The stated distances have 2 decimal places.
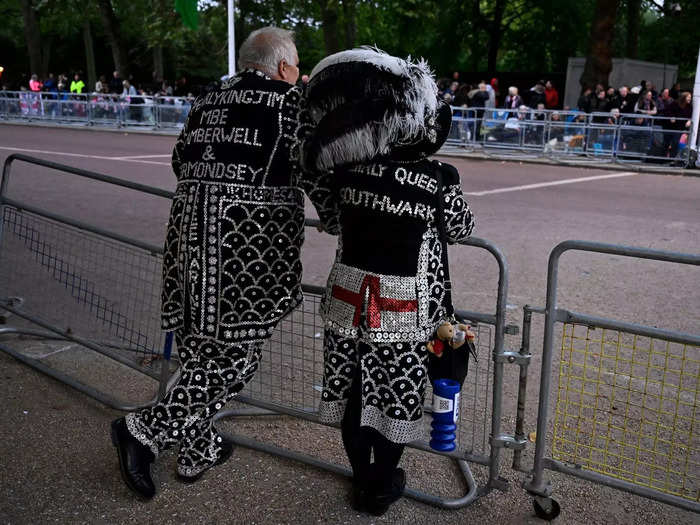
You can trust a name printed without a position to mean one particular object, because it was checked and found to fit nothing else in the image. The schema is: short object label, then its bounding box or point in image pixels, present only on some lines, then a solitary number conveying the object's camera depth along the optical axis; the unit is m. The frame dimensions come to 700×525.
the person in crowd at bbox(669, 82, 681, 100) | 20.07
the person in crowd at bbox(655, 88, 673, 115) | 18.24
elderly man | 3.01
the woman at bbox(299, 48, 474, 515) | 2.65
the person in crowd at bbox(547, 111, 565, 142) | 17.22
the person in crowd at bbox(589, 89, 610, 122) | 18.84
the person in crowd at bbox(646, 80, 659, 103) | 18.90
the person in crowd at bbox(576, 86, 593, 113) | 19.50
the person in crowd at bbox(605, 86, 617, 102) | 18.86
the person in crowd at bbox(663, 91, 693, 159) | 16.01
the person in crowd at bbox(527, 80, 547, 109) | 20.83
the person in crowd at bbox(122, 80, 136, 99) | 28.72
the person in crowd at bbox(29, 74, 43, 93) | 33.16
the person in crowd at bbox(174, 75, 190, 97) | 28.84
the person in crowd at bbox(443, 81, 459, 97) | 21.99
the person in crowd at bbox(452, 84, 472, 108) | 20.73
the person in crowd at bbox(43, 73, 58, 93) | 33.97
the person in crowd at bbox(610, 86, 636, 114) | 17.98
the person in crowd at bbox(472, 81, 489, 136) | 20.03
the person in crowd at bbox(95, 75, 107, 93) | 30.78
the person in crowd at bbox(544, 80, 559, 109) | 21.89
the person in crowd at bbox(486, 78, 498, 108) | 20.19
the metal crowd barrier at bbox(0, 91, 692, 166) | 16.19
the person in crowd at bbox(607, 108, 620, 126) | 16.58
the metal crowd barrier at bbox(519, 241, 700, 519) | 2.93
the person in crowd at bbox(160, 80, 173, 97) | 29.00
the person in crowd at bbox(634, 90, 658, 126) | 17.08
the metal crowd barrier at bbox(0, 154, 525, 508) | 3.24
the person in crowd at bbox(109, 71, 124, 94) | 30.20
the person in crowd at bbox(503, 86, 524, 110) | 20.41
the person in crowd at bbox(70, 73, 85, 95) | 31.73
